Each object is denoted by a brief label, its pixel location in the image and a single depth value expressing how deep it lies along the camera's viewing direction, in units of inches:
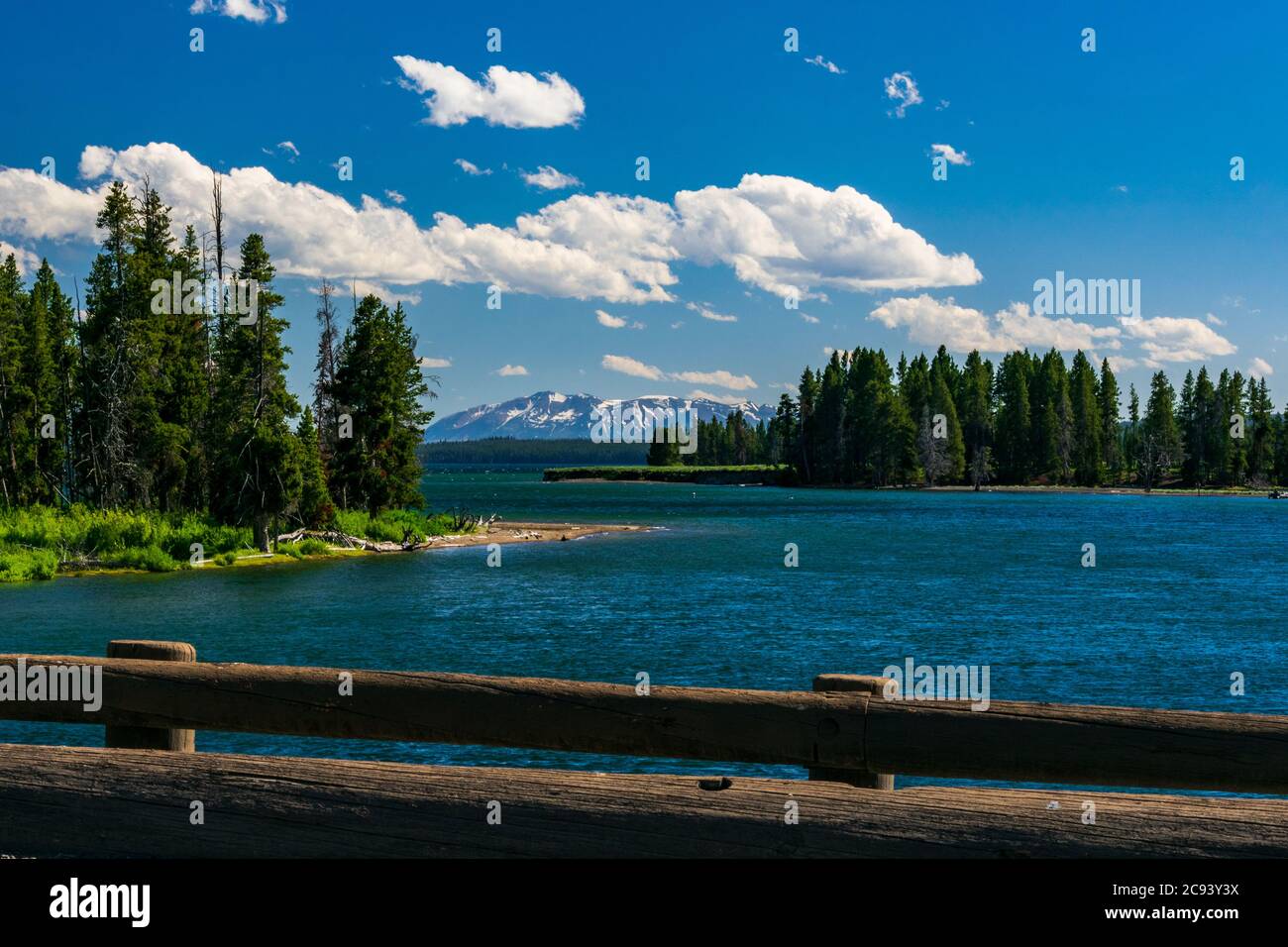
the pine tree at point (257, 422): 2223.2
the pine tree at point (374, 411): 2829.7
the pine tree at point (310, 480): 2383.1
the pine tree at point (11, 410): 2620.6
